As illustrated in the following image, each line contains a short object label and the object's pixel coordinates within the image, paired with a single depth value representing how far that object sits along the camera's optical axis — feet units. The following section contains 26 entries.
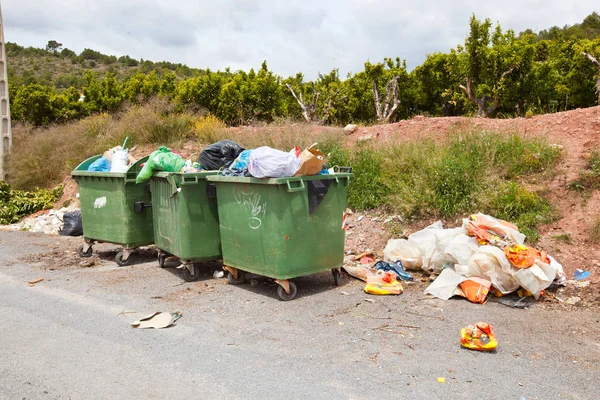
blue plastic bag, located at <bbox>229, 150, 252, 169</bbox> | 19.84
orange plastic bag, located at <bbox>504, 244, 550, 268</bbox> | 17.81
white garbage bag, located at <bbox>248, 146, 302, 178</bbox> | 17.80
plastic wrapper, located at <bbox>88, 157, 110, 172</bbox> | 26.12
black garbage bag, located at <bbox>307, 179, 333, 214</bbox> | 18.60
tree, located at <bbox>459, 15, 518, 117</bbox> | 49.37
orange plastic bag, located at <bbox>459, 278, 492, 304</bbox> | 17.69
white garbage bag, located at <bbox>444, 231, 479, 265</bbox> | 19.30
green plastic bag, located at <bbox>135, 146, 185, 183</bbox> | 22.31
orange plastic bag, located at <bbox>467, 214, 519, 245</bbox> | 19.44
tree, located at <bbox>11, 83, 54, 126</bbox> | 83.05
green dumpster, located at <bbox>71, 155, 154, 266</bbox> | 24.50
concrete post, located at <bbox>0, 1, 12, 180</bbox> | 50.88
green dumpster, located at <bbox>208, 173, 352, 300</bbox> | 18.04
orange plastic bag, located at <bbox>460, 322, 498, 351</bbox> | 13.76
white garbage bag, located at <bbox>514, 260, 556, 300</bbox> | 17.63
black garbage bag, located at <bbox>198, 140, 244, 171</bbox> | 22.18
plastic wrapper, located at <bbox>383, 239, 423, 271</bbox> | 21.36
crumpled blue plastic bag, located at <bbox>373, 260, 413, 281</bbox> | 20.48
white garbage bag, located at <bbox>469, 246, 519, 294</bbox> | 18.02
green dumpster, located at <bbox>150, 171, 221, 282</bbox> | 20.81
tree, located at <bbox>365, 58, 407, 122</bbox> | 58.13
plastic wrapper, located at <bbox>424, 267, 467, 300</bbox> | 18.30
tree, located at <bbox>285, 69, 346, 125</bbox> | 65.05
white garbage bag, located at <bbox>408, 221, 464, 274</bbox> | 20.27
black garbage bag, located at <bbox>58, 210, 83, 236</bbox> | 33.04
